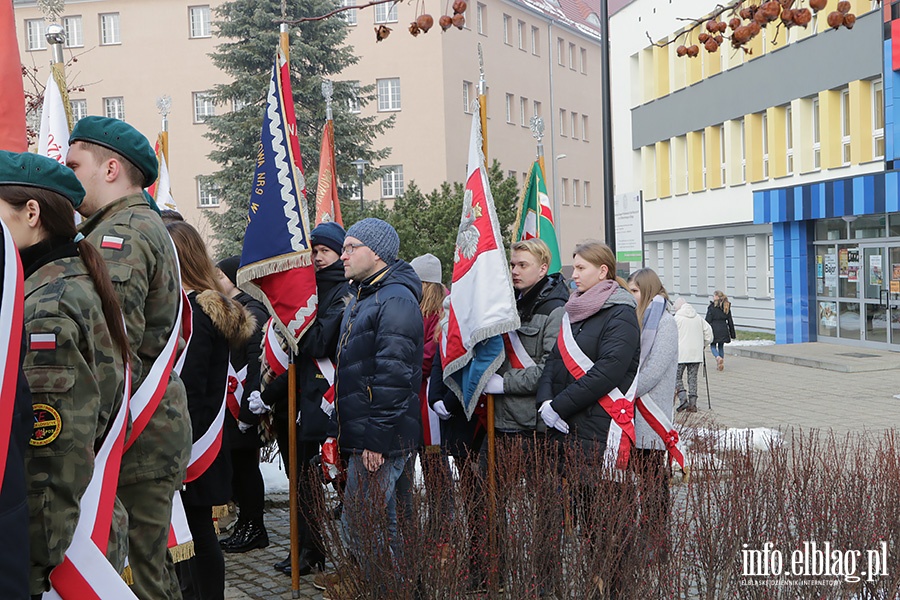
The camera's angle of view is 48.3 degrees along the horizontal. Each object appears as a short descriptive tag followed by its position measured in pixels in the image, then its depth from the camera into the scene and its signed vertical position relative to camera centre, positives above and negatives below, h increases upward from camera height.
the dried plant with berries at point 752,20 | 4.49 +1.09
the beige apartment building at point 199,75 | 50.09 +9.70
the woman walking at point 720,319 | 19.91 -1.36
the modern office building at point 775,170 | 24.64 +2.36
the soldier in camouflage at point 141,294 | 3.41 -0.07
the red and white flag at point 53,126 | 5.75 +0.88
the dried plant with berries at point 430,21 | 4.54 +1.12
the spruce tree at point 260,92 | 28.31 +5.02
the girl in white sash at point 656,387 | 4.75 -0.76
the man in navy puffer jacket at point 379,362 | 4.99 -0.50
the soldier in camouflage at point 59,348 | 2.64 -0.20
